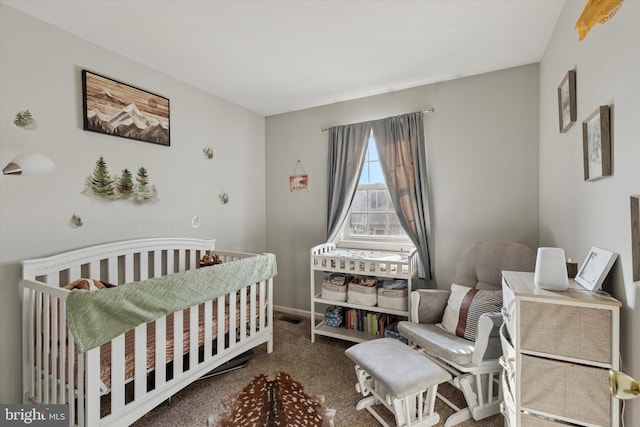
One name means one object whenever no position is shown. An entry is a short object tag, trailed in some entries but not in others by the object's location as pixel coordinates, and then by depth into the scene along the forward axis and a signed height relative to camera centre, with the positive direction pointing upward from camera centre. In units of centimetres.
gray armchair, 169 -79
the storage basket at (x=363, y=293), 254 -69
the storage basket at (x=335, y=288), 269 -69
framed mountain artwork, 200 +79
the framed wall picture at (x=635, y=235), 93 -7
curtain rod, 265 +94
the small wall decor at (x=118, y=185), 205 +23
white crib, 143 -75
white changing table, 244 -47
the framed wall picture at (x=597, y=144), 113 +28
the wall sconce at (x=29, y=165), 156 +28
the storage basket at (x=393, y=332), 244 -101
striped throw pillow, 189 -64
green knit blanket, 134 -46
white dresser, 106 -55
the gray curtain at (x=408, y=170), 263 +41
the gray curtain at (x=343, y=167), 296 +49
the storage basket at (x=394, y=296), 242 -69
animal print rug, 170 -120
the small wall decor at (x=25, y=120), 171 +57
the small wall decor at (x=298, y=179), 334 +41
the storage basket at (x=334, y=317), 278 -98
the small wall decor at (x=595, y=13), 74 +53
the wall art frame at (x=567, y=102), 150 +60
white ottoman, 150 -87
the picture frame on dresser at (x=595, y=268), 111 -22
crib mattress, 150 -76
